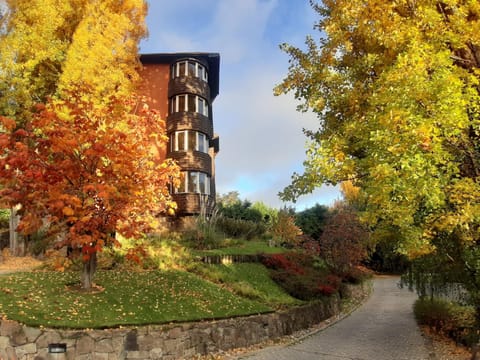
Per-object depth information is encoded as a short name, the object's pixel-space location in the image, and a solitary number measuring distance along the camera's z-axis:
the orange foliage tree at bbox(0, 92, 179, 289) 9.19
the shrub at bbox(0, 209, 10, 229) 21.56
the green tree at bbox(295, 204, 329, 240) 34.03
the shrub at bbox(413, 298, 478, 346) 11.57
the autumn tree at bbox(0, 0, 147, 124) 18.05
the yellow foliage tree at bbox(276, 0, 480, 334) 7.26
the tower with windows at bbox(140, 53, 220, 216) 27.27
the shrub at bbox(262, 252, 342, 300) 15.14
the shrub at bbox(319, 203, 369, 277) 21.42
